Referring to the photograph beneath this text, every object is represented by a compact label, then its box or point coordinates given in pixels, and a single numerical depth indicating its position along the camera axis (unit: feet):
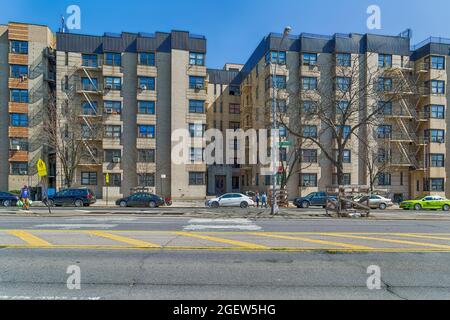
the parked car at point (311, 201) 90.38
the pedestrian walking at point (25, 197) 65.72
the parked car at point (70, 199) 84.99
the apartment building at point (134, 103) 115.96
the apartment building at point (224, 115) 156.56
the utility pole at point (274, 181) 58.45
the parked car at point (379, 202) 91.61
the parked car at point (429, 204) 89.51
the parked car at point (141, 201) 87.71
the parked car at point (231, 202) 86.72
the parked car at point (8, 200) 84.28
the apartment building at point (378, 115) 117.91
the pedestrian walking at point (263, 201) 84.90
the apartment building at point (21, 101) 114.01
